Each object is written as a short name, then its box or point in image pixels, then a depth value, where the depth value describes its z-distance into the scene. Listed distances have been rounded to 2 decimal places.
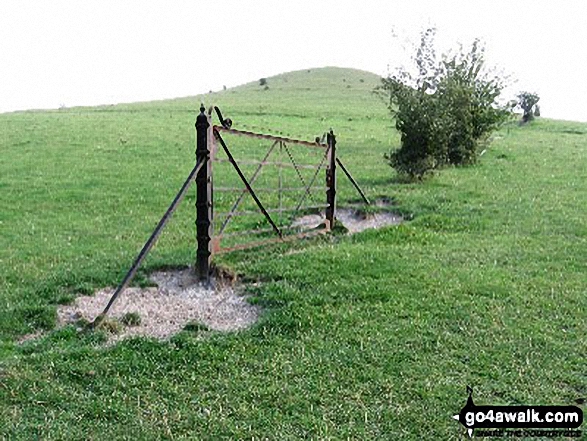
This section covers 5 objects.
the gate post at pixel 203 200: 10.46
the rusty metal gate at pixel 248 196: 10.51
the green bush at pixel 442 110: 21.28
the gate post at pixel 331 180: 15.12
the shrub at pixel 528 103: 51.78
